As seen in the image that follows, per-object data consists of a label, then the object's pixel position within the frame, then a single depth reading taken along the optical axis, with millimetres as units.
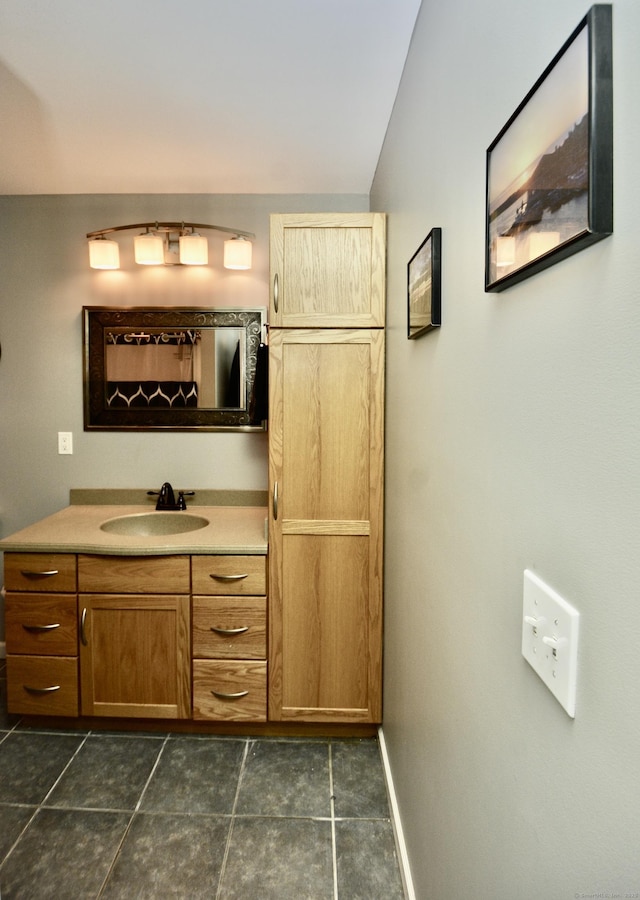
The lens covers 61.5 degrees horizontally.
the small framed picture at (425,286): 1251
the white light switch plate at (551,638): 605
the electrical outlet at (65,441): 2859
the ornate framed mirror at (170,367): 2781
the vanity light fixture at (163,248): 2625
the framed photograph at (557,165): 524
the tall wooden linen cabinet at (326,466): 2133
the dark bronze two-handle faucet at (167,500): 2725
